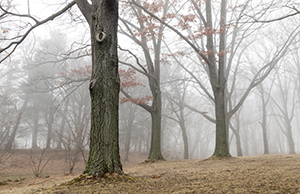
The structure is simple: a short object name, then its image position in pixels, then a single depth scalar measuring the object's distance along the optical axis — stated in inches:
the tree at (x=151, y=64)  356.9
